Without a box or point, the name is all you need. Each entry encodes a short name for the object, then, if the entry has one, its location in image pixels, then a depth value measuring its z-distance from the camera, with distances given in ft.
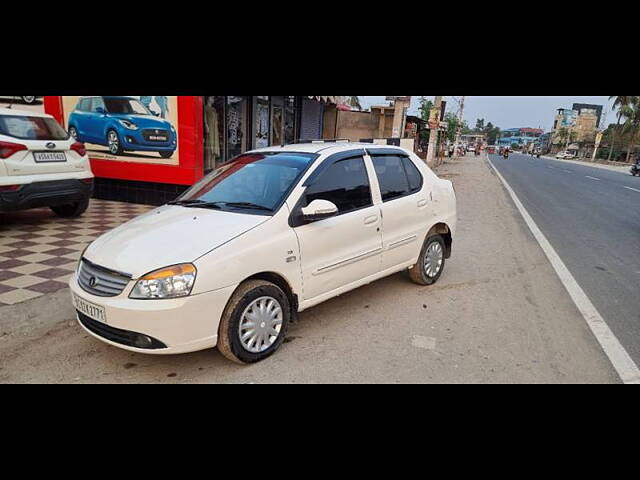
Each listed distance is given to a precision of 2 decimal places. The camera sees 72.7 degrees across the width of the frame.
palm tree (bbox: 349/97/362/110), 102.07
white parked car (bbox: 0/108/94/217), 20.12
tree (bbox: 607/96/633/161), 166.81
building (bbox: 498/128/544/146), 490.08
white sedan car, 9.87
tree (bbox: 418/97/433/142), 98.89
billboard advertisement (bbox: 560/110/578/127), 386.93
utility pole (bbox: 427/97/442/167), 89.91
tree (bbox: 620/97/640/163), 168.61
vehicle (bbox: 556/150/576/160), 261.75
